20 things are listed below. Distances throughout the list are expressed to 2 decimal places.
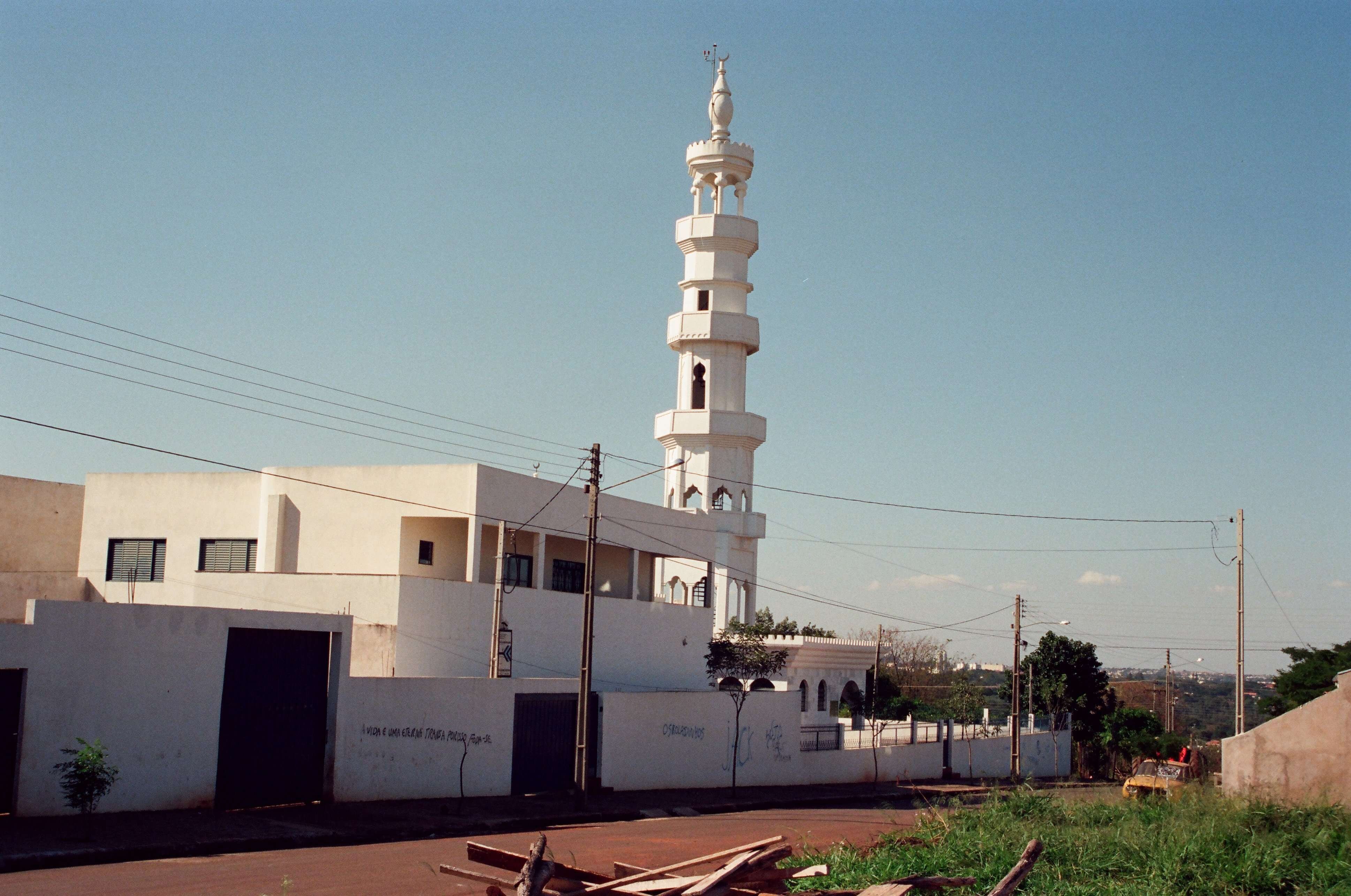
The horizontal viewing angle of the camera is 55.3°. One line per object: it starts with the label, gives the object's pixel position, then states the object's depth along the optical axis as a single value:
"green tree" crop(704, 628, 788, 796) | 39.47
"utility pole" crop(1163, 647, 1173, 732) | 64.12
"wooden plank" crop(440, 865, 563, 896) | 10.23
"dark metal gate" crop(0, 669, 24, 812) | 18.20
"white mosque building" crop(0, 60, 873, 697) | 28.70
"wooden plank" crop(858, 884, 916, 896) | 9.48
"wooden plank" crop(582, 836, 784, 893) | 9.95
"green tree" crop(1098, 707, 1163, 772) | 56.16
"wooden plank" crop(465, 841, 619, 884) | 10.35
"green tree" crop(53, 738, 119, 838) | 17.66
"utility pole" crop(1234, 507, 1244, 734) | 34.50
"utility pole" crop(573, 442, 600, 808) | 25.84
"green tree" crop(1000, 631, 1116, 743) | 57.75
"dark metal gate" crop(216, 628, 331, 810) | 21.67
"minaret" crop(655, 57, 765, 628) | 50.94
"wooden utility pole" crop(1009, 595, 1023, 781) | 44.09
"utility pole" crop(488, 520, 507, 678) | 27.97
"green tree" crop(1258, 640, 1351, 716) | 52.09
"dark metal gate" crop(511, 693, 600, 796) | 27.48
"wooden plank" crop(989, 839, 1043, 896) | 9.45
